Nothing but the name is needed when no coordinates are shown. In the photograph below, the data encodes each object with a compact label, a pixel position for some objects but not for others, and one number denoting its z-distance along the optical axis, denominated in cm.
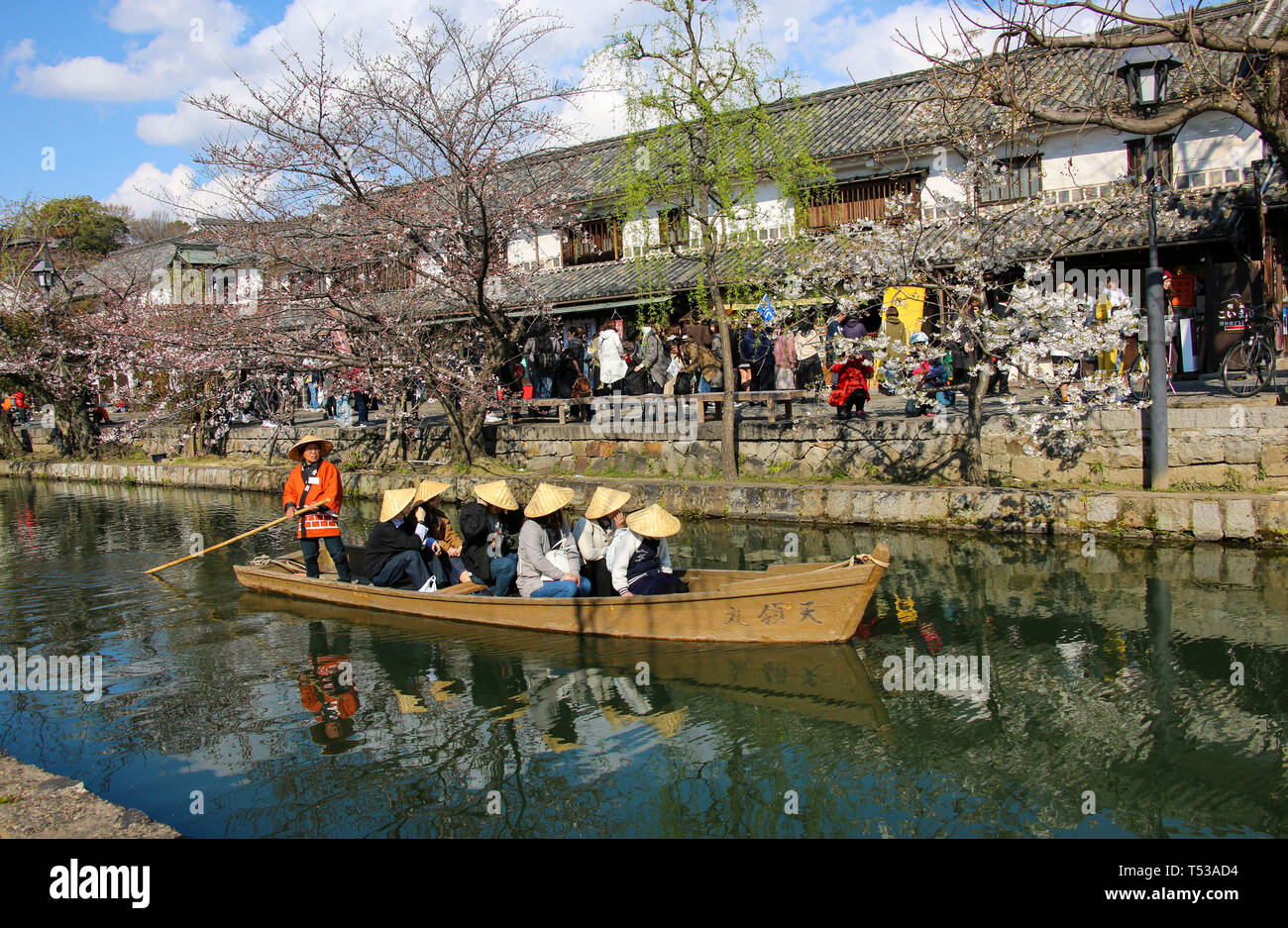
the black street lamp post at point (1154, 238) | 1031
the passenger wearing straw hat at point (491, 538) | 911
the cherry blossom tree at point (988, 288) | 1112
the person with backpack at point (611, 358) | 1655
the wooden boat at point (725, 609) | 766
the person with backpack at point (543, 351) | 1773
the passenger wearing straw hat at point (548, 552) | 860
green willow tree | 1304
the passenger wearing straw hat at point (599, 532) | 859
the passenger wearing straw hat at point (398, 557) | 951
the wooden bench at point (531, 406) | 1664
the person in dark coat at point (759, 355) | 1711
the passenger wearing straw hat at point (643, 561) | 833
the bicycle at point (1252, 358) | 1216
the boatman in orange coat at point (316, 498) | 1032
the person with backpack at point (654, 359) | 1634
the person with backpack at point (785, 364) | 1797
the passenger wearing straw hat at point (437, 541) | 956
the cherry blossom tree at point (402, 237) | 1473
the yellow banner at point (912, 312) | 1895
